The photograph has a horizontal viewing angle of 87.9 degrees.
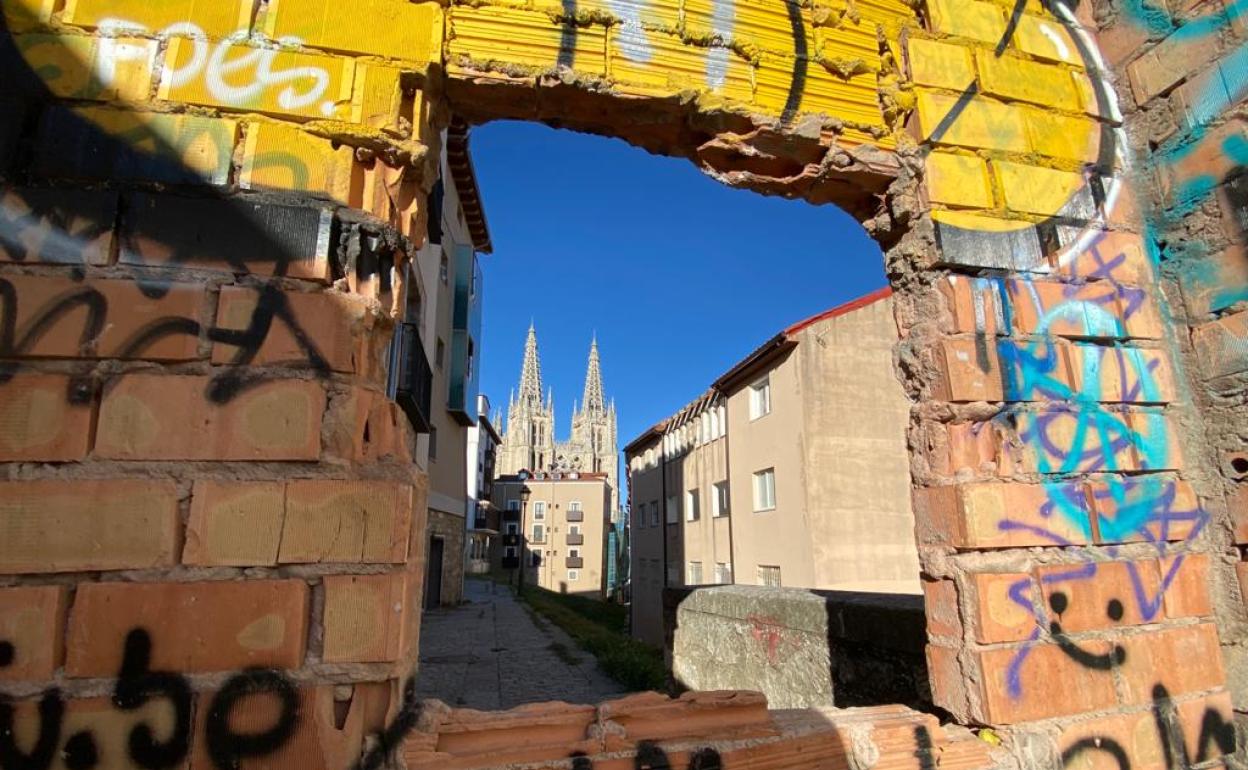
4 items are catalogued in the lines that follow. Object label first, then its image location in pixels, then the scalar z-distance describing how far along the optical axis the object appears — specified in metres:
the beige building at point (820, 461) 14.42
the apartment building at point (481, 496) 39.09
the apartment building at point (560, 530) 54.56
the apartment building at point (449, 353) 14.03
